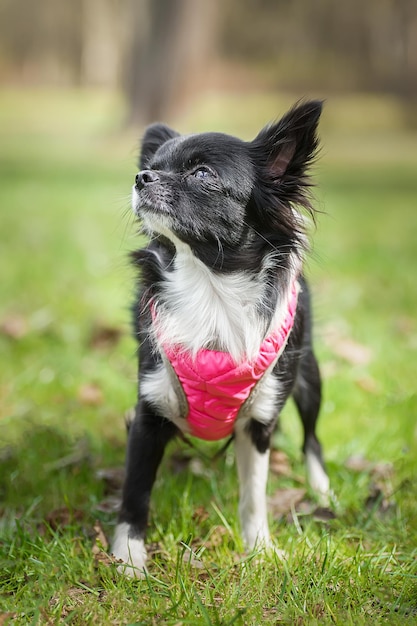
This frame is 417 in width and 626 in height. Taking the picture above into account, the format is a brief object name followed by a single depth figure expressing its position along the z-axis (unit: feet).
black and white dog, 8.38
